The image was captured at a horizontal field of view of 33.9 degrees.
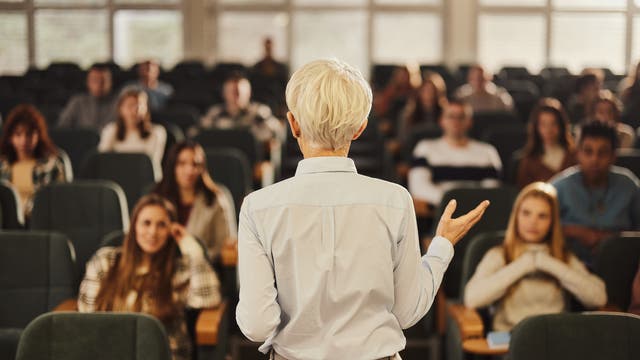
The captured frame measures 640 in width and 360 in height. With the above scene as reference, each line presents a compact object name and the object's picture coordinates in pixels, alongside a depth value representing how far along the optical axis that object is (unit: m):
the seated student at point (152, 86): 9.73
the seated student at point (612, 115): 7.30
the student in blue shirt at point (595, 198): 5.00
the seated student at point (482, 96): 9.34
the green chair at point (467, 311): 3.83
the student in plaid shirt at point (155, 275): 3.85
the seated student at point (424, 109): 8.45
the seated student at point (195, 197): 5.01
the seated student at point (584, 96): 9.00
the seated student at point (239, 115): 8.04
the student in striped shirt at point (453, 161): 5.99
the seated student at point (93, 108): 8.35
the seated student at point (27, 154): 5.84
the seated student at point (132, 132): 6.86
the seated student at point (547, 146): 6.01
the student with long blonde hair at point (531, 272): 3.84
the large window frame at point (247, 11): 14.50
